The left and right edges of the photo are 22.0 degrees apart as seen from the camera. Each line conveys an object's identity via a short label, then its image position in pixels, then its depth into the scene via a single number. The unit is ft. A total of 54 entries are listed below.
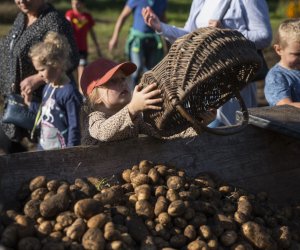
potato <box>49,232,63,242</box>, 10.11
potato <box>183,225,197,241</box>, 10.92
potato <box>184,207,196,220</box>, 11.20
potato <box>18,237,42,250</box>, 9.78
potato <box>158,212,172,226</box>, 10.95
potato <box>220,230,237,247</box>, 11.14
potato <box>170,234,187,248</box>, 10.75
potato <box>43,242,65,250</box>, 9.80
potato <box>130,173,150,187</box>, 11.82
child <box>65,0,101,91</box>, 32.07
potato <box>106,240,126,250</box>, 10.05
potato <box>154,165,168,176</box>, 12.18
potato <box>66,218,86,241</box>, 10.16
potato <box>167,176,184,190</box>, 11.85
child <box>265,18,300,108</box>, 15.71
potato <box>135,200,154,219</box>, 11.07
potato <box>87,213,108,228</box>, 10.32
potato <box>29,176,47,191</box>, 11.36
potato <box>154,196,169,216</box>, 11.12
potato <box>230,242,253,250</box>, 11.09
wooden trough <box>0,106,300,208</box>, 11.92
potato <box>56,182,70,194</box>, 10.89
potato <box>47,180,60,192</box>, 11.25
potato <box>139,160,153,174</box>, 12.16
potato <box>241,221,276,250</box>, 11.34
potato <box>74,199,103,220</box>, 10.48
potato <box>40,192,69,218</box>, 10.57
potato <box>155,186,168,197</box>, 11.58
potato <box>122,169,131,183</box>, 12.17
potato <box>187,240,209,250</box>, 10.67
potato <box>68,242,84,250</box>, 9.93
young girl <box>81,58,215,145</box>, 12.25
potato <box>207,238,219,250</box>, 10.85
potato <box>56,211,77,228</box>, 10.43
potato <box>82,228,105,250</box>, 9.96
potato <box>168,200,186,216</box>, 11.09
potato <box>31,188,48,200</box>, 11.09
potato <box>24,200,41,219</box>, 10.62
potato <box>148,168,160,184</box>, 11.91
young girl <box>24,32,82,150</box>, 16.70
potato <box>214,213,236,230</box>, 11.41
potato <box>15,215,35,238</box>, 10.00
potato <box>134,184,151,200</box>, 11.36
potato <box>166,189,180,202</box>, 11.43
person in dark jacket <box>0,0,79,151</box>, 18.01
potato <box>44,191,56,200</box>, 10.98
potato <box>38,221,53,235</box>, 10.27
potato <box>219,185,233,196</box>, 12.62
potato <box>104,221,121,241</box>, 10.18
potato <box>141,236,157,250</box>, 10.43
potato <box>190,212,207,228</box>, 11.21
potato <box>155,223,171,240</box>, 10.82
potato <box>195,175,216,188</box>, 12.56
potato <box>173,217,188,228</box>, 11.08
